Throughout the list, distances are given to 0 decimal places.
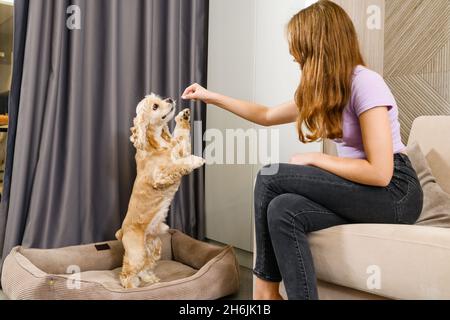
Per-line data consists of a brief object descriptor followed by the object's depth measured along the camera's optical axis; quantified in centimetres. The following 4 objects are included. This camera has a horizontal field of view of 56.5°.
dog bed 150
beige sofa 104
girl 115
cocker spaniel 163
